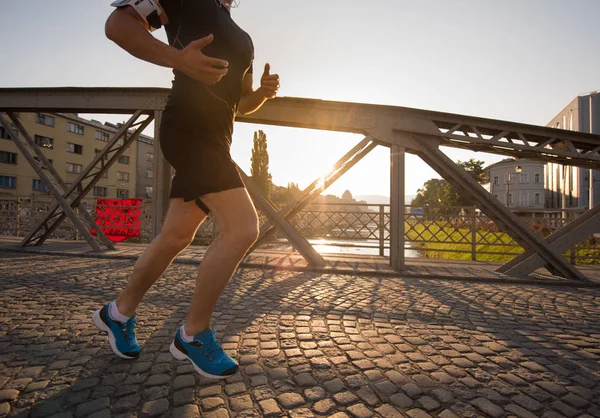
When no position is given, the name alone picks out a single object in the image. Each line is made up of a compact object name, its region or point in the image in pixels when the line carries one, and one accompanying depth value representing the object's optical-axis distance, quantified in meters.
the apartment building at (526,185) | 70.62
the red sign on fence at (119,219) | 11.03
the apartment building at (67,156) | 34.31
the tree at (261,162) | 43.78
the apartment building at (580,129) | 42.44
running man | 1.81
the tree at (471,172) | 59.31
